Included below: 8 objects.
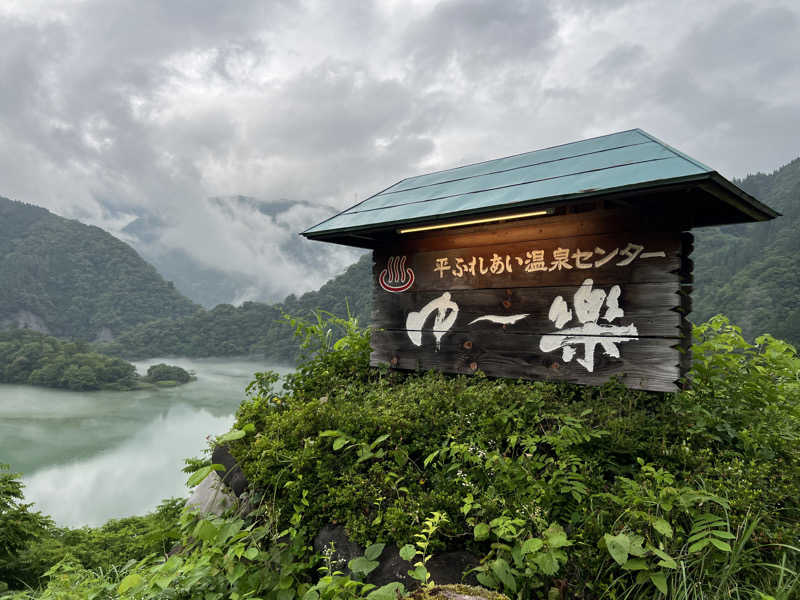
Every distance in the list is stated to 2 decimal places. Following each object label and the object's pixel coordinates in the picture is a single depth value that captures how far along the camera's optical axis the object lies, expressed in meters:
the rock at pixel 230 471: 3.60
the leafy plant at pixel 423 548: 1.90
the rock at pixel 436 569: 2.23
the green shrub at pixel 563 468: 2.04
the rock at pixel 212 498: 3.58
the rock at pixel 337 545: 2.60
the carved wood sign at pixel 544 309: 3.51
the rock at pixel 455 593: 1.90
